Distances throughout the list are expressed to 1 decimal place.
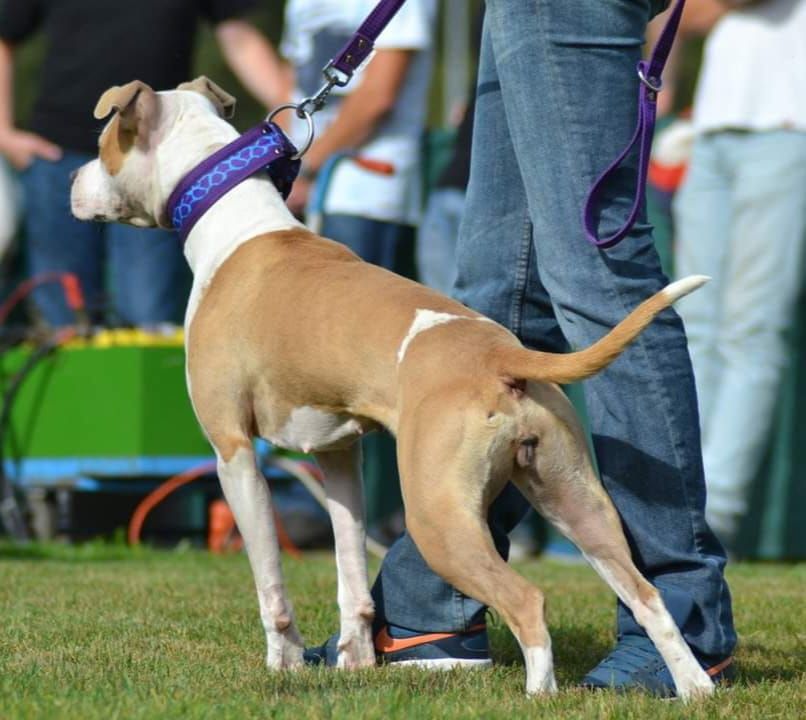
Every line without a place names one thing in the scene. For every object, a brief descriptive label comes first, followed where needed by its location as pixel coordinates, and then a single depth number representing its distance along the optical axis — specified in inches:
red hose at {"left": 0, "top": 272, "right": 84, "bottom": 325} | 589.0
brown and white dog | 259.4
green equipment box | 568.7
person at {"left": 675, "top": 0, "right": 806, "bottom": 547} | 531.8
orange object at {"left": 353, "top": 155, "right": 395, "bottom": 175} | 524.1
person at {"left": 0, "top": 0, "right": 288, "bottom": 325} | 584.7
